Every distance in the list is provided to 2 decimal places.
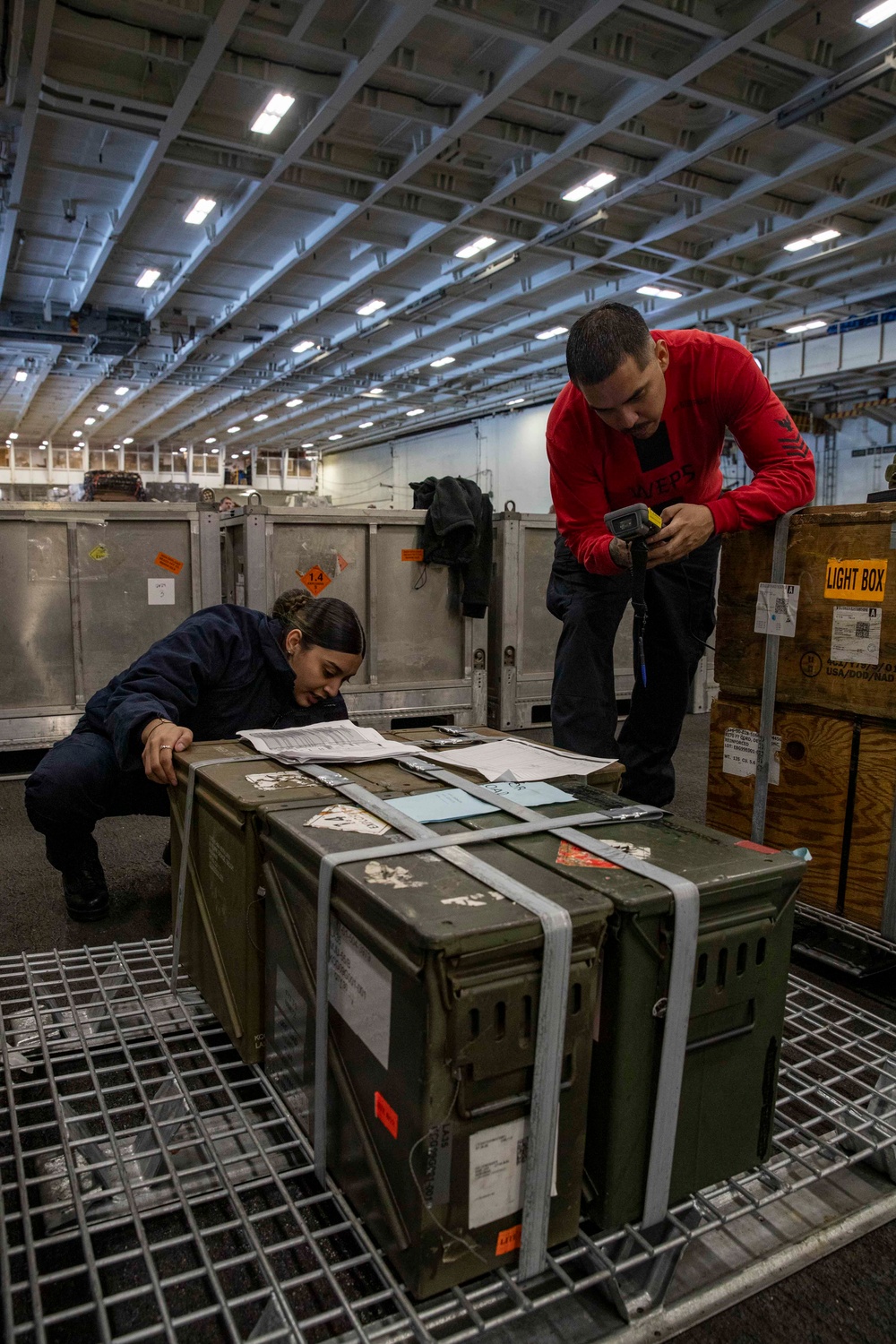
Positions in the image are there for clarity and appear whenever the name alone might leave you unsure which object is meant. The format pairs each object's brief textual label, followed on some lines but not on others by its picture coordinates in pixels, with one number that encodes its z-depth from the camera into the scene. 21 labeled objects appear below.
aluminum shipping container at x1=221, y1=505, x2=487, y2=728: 4.53
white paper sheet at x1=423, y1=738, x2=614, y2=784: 1.54
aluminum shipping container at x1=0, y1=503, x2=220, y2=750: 4.34
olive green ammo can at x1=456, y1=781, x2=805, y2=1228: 0.97
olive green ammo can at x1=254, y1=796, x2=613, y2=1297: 0.86
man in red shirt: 1.97
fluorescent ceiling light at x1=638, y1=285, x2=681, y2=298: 10.86
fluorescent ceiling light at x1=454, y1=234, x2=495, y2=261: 9.54
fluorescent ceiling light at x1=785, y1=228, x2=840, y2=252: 8.66
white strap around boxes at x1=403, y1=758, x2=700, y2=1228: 0.98
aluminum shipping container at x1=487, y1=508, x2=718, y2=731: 5.27
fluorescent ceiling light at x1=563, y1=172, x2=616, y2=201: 7.78
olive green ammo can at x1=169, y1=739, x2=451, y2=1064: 1.32
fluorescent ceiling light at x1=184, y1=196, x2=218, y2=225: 8.55
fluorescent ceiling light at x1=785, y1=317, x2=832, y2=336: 11.30
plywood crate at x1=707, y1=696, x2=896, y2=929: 2.02
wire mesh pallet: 0.94
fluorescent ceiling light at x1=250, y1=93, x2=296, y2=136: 6.48
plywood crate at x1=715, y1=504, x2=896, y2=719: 1.98
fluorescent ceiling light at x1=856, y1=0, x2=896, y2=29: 5.12
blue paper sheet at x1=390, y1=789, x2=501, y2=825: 1.26
